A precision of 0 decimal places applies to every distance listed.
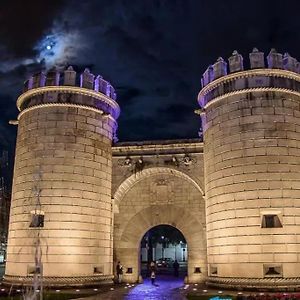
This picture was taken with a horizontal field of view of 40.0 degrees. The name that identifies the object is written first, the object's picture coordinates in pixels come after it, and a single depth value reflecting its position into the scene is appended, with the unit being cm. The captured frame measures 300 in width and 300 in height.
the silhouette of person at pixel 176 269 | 2516
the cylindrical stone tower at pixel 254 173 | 1477
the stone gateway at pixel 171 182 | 1516
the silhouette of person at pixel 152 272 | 1973
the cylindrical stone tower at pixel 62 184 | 1655
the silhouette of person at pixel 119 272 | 1967
